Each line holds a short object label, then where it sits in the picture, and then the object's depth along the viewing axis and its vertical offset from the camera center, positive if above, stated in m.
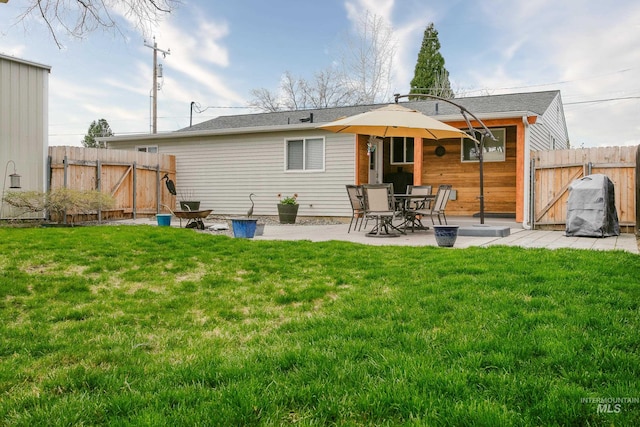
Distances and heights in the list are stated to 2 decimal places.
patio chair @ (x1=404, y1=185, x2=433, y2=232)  8.75 +0.09
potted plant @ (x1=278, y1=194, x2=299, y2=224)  11.78 -0.08
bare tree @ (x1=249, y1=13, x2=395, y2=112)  23.61 +7.24
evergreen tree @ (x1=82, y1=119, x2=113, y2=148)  37.50 +5.89
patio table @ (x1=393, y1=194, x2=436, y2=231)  8.45 -0.03
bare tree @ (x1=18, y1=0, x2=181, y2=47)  5.97 +2.48
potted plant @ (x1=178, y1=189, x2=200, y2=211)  15.27 +0.35
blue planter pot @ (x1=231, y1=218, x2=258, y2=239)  7.73 -0.32
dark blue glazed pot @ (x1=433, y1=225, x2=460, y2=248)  6.41 -0.35
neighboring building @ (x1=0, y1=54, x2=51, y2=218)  10.41 +1.91
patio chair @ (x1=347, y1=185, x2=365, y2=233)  8.80 +0.22
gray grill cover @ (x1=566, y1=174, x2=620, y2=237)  7.95 +0.02
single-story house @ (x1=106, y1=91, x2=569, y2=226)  12.78 +1.40
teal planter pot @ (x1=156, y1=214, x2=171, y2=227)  10.05 -0.27
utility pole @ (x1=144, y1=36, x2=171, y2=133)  23.34 +6.01
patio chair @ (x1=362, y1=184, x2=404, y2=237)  8.09 +0.08
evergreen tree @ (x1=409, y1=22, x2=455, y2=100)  27.95 +8.33
